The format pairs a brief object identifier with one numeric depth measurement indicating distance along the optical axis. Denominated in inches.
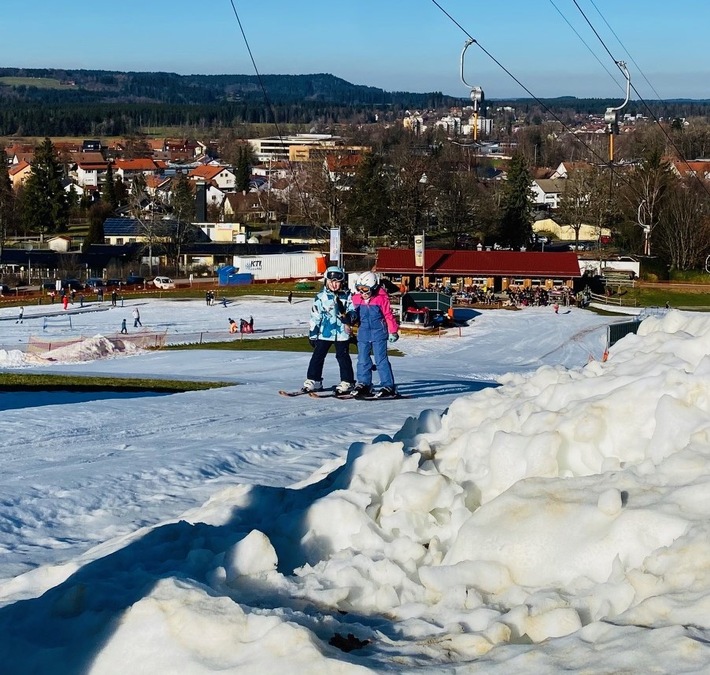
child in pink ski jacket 519.5
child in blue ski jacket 533.3
